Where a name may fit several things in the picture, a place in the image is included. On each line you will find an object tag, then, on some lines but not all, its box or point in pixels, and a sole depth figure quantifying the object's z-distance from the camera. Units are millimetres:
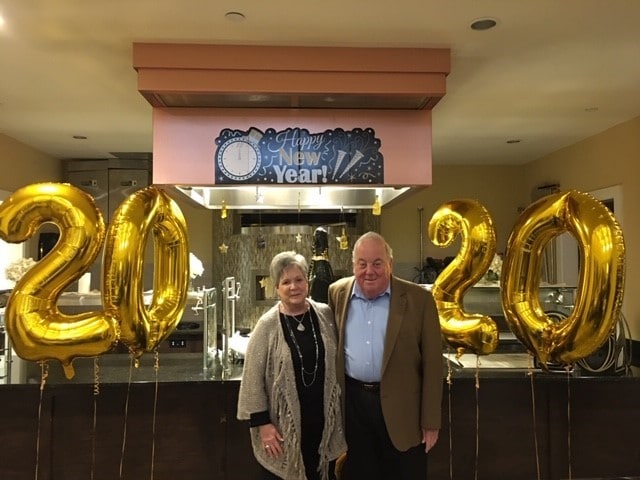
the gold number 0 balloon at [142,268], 1846
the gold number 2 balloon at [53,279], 1816
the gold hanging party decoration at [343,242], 3703
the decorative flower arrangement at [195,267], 3165
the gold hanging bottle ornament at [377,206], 3109
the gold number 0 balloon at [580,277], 1826
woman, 1828
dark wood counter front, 2418
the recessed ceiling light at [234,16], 2032
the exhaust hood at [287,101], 2361
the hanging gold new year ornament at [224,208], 3211
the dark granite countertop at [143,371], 2488
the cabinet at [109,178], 4871
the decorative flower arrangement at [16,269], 3088
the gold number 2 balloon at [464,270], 2115
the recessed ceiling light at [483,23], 2102
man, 1882
